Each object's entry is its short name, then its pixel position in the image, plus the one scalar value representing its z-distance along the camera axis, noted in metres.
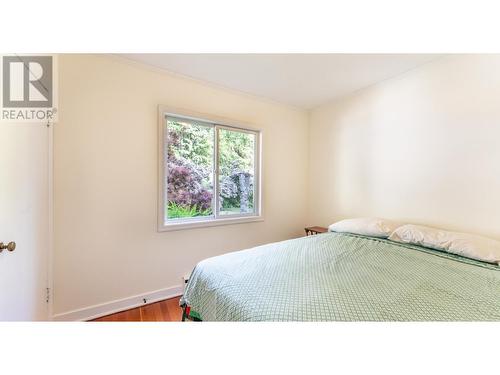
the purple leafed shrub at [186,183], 2.24
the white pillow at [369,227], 1.98
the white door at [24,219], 1.13
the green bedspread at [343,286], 0.88
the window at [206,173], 2.23
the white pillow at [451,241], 1.42
